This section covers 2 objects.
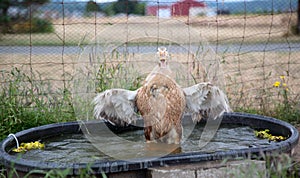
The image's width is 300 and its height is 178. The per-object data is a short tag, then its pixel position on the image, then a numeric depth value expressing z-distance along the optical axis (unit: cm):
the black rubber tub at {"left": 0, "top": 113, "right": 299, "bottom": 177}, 413
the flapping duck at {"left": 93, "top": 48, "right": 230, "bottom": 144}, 540
